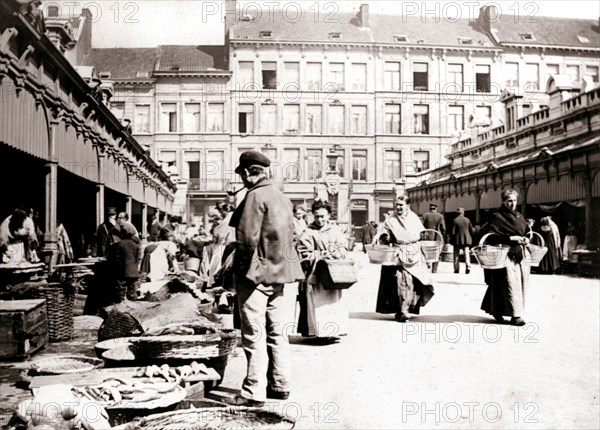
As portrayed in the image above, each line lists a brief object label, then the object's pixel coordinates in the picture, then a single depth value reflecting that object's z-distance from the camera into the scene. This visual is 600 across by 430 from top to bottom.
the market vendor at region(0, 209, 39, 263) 9.30
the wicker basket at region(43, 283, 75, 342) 7.69
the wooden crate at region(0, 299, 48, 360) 6.46
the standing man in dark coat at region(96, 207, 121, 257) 11.55
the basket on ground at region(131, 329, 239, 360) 5.07
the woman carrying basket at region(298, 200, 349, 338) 7.66
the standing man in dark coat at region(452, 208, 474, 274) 18.19
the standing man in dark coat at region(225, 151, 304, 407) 4.95
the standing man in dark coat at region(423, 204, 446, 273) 19.30
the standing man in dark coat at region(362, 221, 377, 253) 34.28
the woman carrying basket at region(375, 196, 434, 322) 9.15
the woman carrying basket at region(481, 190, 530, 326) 8.81
